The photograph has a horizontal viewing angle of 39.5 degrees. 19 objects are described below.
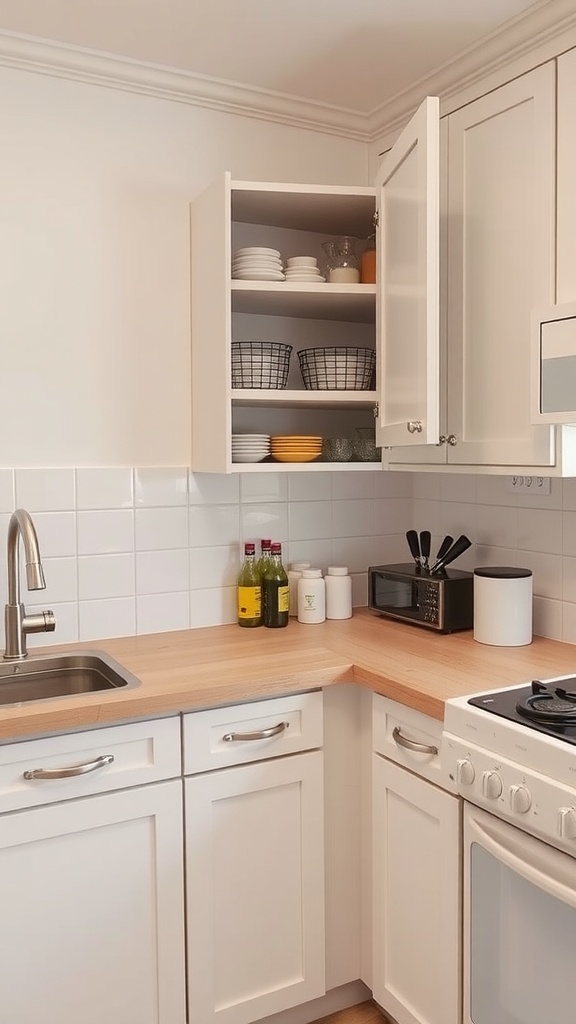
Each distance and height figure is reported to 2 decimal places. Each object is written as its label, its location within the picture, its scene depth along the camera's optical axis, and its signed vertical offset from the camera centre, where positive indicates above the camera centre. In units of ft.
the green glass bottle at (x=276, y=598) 7.43 -1.13
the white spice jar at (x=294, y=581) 7.90 -1.03
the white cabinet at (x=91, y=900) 5.04 -2.76
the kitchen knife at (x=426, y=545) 7.47 -0.65
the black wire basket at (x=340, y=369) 7.23 +0.98
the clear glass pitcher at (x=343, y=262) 7.29 +1.98
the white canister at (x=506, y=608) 6.61 -1.10
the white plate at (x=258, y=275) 6.93 +1.74
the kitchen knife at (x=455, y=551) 7.28 -0.69
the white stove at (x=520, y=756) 4.21 -1.61
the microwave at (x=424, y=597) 7.07 -1.11
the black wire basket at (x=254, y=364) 6.95 +0.98
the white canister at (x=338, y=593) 7.80 -1.14
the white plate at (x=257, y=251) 6.97 +1.97
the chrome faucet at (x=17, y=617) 6.20 -1.09
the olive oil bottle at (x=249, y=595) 7.47 -1.10
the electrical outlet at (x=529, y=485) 6.95 -0.09
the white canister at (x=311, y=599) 7.61 -1.16
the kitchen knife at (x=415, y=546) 7.61 -0.67
